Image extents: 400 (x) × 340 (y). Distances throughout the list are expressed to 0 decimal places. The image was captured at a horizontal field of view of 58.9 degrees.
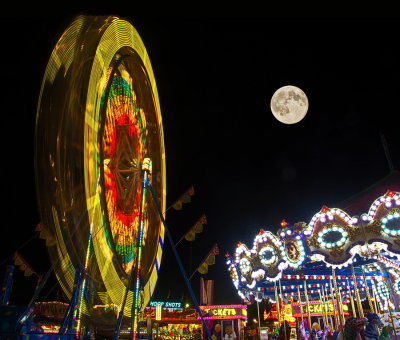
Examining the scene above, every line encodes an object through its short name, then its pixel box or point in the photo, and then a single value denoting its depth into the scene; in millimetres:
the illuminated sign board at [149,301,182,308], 34938
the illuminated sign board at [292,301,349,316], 21531
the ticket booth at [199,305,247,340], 20953
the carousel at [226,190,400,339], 9047
